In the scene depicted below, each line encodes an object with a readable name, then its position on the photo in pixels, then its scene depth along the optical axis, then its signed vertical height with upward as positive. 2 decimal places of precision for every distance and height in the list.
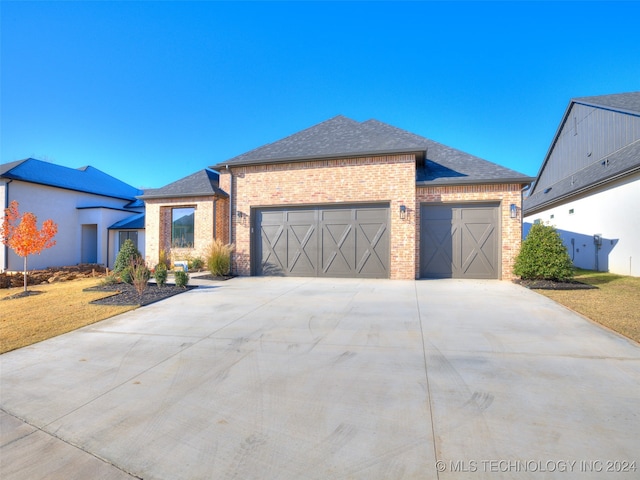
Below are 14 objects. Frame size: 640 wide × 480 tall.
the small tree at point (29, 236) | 9.00 +0.14
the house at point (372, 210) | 9.34 +1.06
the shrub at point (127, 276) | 8.09 -1.02
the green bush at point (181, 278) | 7.63 -1.02
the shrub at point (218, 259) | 9.78 -0.65
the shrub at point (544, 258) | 7.89 -0.49
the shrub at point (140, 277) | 7.08 -0.95
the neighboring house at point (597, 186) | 10.17 +2.37
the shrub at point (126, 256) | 8.90 -0.51
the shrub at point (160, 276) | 7.66 -0.97
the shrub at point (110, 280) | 8.35 -1.19
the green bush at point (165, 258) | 11.93 -0.76
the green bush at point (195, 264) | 11.35 -0.95
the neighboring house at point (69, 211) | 13.45 +1.61
